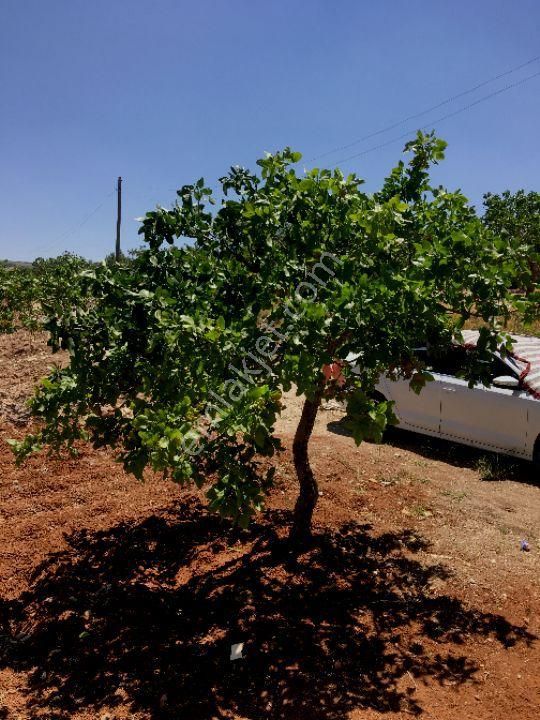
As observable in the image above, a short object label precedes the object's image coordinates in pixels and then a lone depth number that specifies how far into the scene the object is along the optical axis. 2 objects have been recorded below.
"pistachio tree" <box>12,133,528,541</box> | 2.61
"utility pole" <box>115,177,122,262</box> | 34.72
